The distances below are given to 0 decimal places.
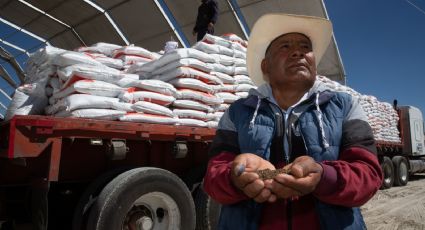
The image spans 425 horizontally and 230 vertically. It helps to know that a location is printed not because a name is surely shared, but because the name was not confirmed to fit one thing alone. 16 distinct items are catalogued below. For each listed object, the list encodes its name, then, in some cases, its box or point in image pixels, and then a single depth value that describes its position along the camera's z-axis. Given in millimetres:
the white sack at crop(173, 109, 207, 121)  4012
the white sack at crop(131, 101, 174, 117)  3549
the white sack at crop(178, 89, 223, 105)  4164
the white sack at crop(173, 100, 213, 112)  4070
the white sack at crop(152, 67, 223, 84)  4227
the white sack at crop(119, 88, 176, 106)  3588
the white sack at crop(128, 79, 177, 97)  3830
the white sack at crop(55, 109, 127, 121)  3189
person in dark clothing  7707
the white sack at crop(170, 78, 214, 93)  4191
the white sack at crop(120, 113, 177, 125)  3392
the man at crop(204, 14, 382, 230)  1293
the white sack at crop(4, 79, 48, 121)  3882
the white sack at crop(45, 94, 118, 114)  3227
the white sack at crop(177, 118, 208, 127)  3979
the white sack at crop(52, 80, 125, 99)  3375
